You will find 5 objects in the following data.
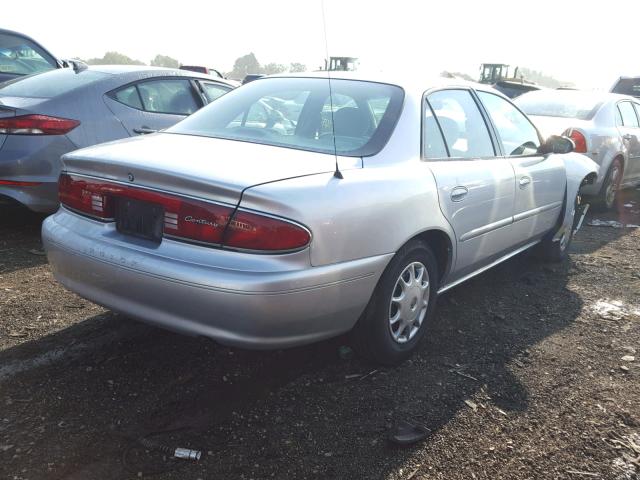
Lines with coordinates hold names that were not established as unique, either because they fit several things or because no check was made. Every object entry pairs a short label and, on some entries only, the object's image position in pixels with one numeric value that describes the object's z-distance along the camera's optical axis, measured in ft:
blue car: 14.97
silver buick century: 7.74
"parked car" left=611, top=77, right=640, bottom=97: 42.80
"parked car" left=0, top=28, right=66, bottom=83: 23.72
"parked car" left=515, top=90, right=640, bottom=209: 23.03
